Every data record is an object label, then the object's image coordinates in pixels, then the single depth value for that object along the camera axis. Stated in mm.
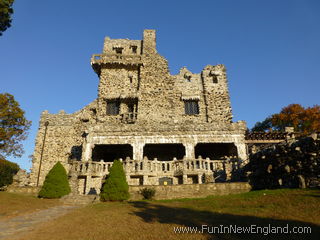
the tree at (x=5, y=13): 15867
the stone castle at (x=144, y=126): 19469
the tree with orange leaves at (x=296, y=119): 43000
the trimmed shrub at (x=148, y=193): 14453
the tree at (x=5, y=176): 16922
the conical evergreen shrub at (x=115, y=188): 14156
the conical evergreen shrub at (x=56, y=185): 15570
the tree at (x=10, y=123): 26953
